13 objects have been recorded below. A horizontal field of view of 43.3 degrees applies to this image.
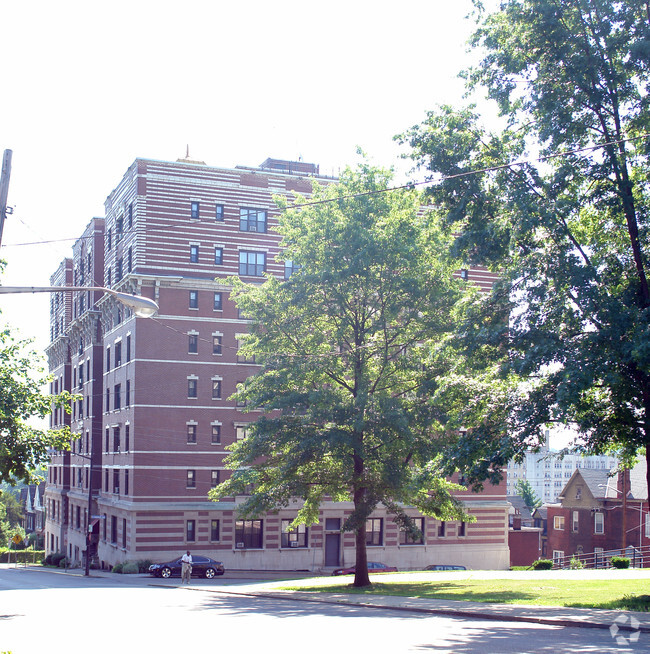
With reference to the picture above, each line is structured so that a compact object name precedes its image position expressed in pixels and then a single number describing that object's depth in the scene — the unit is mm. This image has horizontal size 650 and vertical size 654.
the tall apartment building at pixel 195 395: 54844
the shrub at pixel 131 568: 52125
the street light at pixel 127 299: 13805
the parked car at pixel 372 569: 51438
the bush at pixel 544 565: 48312
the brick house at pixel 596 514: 67500
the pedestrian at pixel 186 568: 39031
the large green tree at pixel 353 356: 30172
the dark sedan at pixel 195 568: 48469
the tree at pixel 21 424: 25609
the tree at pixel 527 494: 180075
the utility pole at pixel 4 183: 15305
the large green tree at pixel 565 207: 18609
